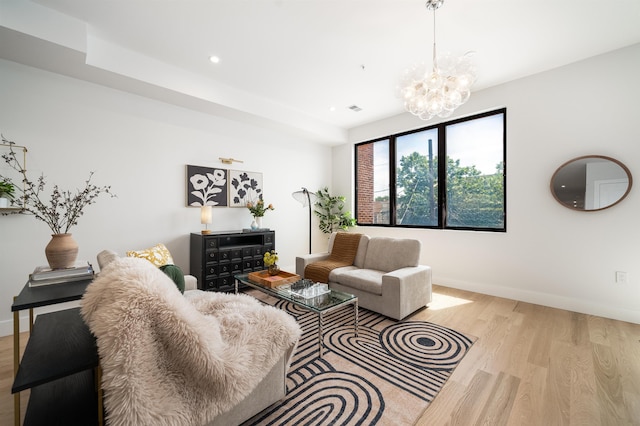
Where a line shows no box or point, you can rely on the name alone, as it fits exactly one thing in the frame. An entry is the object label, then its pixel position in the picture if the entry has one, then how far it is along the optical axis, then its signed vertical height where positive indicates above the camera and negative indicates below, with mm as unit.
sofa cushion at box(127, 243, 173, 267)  2483 -409
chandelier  2074 +1087
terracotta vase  1678 -246
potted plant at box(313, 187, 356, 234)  5258 +5
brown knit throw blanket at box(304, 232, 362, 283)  3340 -657
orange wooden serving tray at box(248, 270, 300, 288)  2611 -697
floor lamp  4223 +279
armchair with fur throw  986 -608
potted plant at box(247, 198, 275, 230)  4109 +42
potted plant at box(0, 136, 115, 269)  1690 +107
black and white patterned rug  1498 -1171
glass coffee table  2092 -774
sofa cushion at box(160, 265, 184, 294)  2008 -478
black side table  1056 -641
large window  3672 +609
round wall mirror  2742 +332
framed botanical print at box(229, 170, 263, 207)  4105 +434
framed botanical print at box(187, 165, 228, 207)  3695 +413
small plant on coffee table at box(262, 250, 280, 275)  2775 -542
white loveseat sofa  2707 -748
